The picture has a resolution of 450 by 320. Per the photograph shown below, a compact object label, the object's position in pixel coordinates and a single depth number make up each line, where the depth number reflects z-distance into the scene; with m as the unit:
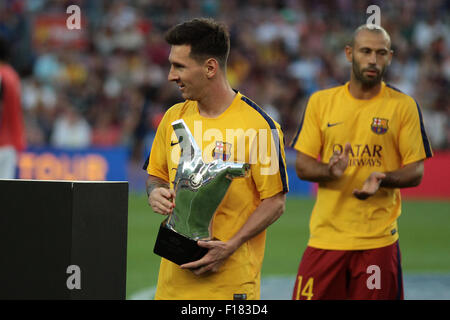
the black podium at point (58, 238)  6.93
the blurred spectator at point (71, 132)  34.78
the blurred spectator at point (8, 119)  18.17
